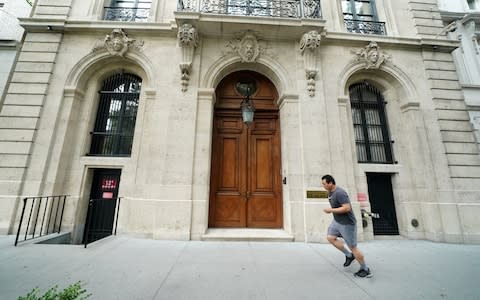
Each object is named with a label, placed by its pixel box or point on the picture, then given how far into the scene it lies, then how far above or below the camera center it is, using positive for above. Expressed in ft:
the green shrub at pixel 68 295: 4.95 -2.84
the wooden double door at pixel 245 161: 20.72 +3.55
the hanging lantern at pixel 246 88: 23.76 +13.13
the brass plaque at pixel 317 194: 18.44 -0.11
